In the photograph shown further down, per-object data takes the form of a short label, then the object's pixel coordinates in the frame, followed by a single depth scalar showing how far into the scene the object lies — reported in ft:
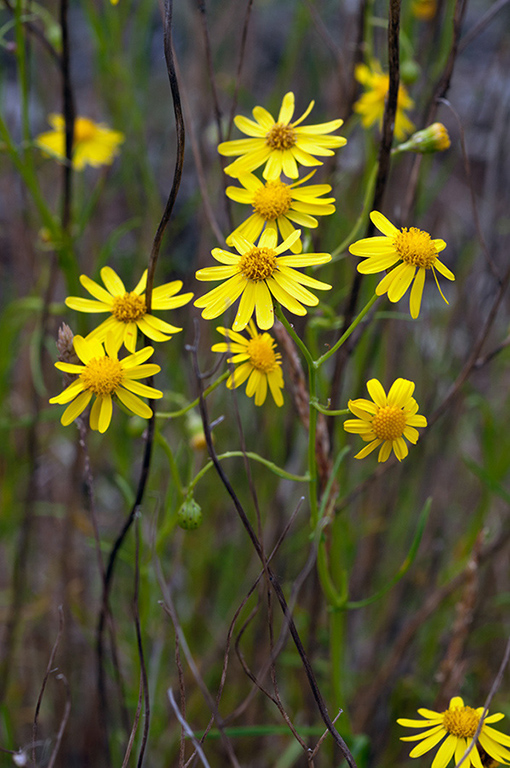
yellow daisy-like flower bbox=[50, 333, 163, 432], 1.58
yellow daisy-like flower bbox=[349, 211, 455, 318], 1.56
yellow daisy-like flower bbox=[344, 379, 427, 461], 1.58
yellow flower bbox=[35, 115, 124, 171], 2.28
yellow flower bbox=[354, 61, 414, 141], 1.90
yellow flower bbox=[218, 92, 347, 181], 1.65
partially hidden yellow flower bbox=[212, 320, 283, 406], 1.63
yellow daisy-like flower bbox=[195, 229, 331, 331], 1.57
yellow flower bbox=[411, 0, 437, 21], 2.01
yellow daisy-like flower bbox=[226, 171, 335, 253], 1.61
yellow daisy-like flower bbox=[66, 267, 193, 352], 1.60
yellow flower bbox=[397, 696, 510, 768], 1.58
